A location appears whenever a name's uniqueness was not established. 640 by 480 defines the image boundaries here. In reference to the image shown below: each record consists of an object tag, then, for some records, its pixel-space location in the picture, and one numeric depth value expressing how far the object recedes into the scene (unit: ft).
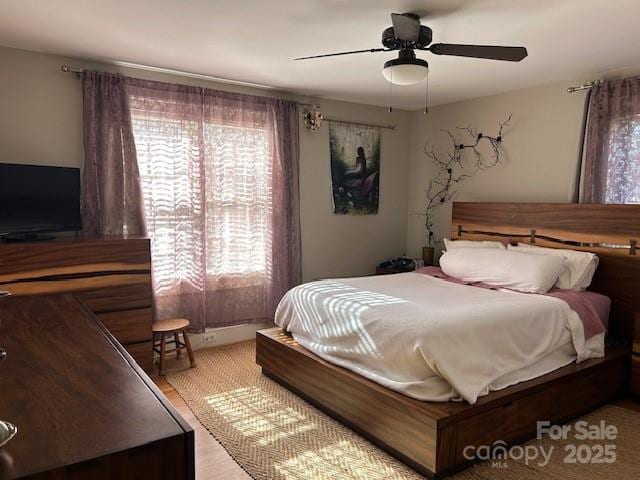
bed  7.27
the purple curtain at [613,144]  11.09
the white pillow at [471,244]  13.00
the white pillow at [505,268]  10.53
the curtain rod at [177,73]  10.86
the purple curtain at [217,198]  12.12
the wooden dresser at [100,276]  9.31
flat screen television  9.76
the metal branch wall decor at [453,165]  14.34
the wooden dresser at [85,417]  2.61
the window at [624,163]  11.07
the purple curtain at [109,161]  11.09
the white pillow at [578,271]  10.84
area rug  7.39
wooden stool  11.34
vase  15.72
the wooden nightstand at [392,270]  15.46
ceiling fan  7.57
